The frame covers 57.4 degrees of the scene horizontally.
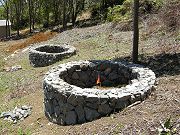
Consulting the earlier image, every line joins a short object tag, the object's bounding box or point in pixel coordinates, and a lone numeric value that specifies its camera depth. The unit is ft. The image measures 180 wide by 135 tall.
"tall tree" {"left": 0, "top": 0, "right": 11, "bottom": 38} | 87.06
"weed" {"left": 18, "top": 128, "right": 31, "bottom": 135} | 18.43
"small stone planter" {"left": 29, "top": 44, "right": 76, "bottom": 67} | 35.80
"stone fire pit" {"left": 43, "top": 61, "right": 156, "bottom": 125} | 17.55
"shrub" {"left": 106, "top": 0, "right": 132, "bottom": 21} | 46.65
